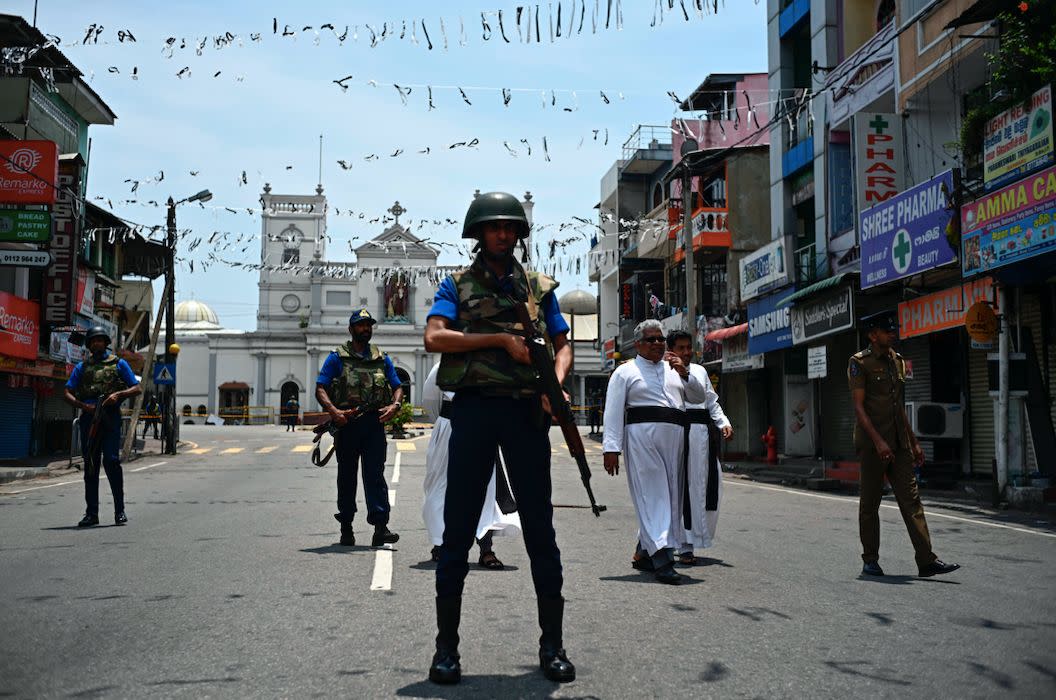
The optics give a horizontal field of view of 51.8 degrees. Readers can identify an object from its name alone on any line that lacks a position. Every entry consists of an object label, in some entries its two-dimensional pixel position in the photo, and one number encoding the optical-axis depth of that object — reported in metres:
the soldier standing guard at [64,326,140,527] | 9.91
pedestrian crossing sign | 29.00
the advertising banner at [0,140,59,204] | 22.36
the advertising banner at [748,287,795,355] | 26.23
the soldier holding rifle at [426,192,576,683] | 4.31
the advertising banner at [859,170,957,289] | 16.98
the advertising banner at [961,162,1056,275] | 13.69
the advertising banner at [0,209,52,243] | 22.16
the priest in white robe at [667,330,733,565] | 7.78
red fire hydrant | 26.20
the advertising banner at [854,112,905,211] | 21.05
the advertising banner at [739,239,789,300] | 26.42
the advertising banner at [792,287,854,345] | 21.88
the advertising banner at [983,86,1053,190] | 14.03
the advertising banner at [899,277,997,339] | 16.20
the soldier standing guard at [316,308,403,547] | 8.42
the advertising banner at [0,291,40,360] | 21.89
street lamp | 27.98
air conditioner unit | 17.86
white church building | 76.69
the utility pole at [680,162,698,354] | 25.76
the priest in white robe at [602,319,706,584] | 7.52
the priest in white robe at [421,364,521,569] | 7.42
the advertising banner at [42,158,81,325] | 25.53
